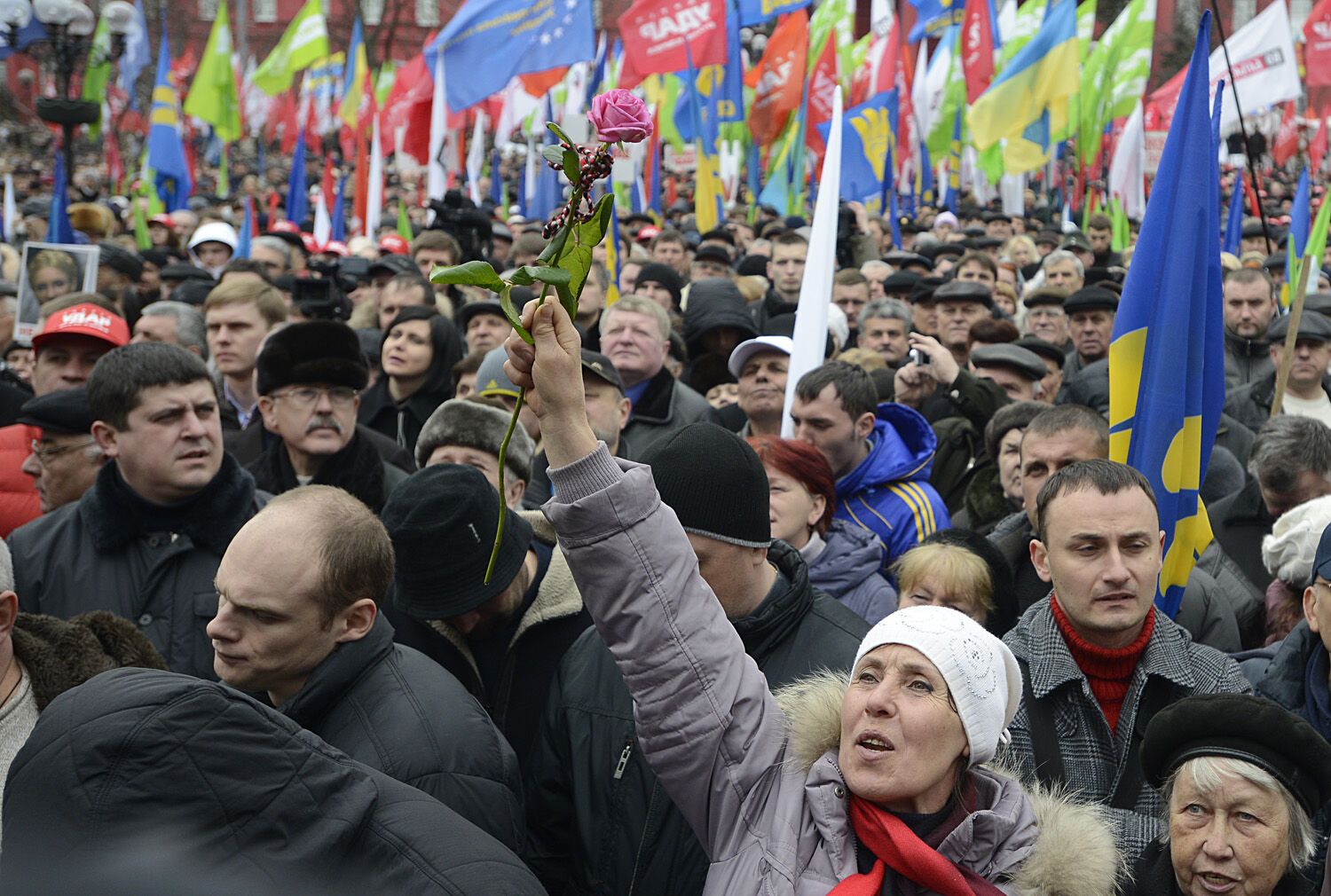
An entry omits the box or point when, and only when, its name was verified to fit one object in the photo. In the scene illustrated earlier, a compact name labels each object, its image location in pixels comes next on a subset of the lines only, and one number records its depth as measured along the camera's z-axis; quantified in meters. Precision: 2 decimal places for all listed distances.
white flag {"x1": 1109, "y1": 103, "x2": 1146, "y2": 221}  13.64
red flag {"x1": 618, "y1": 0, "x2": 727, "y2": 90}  13.21
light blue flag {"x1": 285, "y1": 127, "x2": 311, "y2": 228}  16.06
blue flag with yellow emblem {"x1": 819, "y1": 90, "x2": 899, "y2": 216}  12.81
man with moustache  4.66
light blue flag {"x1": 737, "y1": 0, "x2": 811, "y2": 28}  13.70
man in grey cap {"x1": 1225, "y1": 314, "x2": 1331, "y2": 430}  6.50
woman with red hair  3.91
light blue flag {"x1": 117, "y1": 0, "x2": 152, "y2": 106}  21.38
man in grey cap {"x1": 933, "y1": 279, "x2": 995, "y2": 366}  7.91
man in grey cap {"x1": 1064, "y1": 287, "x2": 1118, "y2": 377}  7.54
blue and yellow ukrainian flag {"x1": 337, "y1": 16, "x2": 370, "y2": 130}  18.14
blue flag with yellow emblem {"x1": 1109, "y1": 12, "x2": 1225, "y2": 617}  4.10
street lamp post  11.56
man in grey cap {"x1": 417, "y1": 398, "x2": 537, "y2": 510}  4.36
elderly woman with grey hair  2.50
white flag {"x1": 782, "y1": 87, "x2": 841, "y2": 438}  5.34
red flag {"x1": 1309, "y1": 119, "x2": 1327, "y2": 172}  19.11
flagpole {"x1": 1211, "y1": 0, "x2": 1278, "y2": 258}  4.47
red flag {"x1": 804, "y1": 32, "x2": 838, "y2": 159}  14.59
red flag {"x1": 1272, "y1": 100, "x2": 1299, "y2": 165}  18.77
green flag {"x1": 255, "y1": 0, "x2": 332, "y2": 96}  15.90
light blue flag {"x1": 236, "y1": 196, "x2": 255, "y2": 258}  12.01
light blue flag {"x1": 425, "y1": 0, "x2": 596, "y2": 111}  12.40
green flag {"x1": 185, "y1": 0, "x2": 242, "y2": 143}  17.03
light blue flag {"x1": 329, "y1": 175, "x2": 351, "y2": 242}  15.02
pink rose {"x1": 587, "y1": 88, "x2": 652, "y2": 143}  1.94
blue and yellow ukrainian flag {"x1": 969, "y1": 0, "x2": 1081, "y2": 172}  12.62
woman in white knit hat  2.14
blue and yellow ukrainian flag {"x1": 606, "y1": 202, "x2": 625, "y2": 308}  9.18
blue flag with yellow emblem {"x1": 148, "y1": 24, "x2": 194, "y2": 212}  15.74
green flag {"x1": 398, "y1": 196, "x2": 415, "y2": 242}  13.57
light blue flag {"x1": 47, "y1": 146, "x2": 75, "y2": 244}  10.79
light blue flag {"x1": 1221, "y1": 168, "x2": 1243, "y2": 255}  11.27
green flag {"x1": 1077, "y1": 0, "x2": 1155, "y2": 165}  14.76
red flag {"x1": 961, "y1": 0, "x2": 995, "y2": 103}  14.67
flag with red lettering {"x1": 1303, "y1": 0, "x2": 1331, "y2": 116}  14.43
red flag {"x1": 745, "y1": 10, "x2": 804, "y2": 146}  14.13
